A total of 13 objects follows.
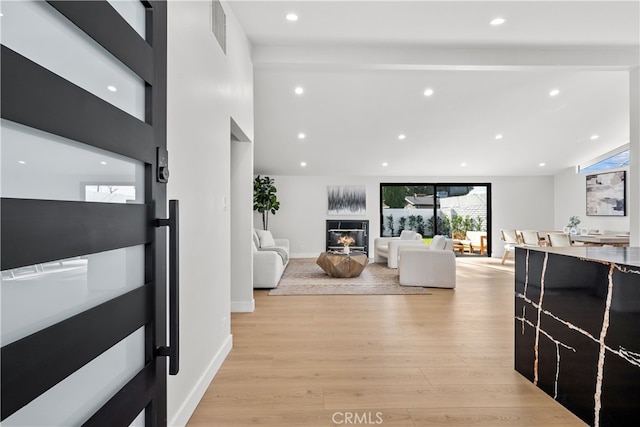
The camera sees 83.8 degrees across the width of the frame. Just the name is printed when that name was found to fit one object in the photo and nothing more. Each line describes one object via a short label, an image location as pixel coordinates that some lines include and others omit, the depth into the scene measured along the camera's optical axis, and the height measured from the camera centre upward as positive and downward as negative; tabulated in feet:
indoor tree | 28.32 +1.45
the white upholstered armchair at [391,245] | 23.94 -2.22
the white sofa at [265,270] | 17.04 -2.68
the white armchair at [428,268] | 17.49 -2.68
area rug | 16.48 -3.58
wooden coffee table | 19.93 -2.85
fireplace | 30.32 -1.53
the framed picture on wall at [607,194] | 24.68 +1.45
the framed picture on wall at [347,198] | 30.45 +1.36
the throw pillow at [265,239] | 23.53 -1.68
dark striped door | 2.05 +0.01
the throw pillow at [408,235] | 26.06 -1.59
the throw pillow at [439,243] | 19.24 -1.57
